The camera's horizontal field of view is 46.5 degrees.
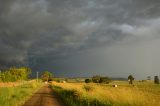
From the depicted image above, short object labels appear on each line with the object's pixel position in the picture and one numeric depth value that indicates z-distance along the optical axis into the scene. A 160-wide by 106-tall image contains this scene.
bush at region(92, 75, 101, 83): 86.44
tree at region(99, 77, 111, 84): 85.92
